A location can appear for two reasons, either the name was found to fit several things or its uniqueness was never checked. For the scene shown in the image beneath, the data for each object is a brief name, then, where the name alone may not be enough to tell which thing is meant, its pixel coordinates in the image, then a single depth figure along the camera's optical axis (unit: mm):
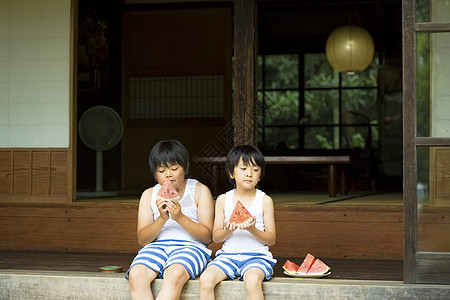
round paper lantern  7289
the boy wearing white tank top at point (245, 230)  3385
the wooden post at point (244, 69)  4793
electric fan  6543
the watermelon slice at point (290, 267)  3746
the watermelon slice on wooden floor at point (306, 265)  3722
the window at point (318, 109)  10664
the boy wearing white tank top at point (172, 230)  3287
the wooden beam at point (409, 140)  3350
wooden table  6590
